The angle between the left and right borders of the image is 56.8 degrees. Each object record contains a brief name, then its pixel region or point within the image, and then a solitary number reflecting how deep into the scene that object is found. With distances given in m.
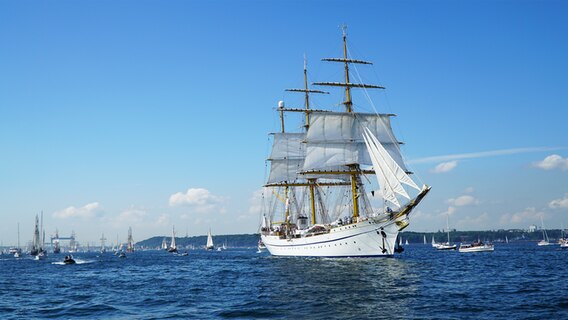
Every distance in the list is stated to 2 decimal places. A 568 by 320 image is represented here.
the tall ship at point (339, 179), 67.46
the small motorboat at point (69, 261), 103.88
